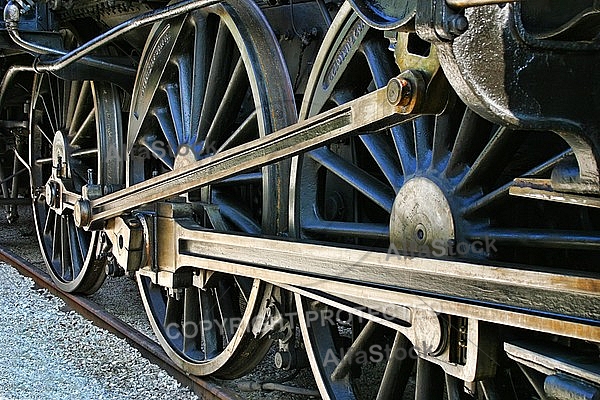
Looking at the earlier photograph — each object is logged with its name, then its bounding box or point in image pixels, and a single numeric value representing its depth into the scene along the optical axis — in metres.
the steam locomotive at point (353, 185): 1.72
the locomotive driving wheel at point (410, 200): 2.20
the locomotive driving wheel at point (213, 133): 3.14
